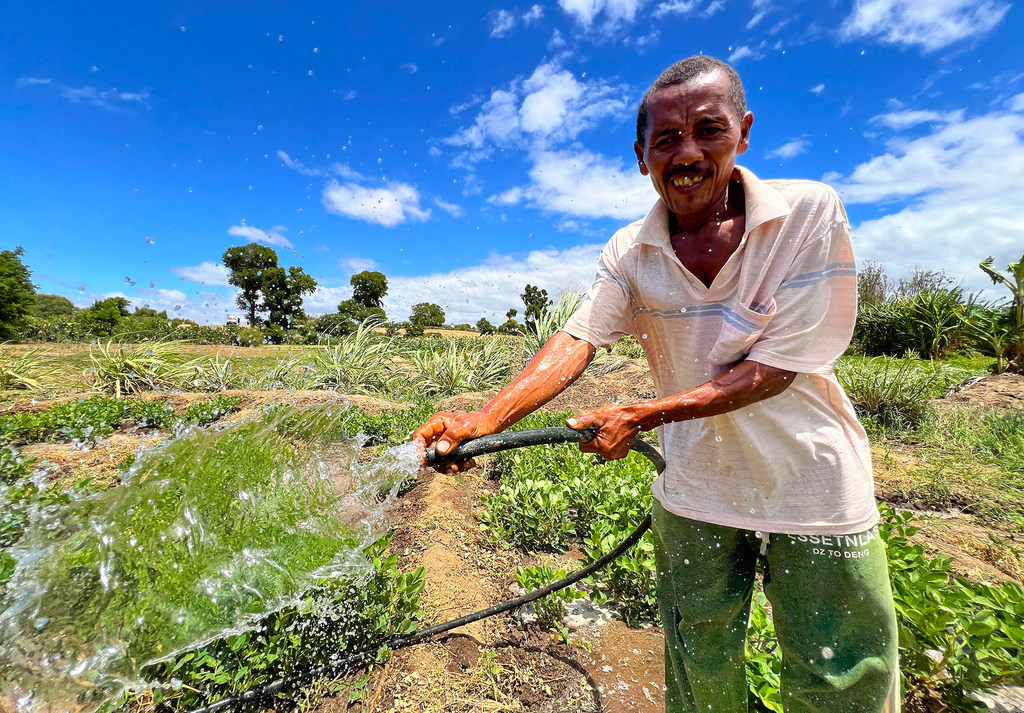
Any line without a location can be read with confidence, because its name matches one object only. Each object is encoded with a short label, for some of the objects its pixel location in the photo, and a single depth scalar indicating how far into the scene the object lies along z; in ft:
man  4.25
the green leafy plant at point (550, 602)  8.43
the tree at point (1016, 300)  26.37
